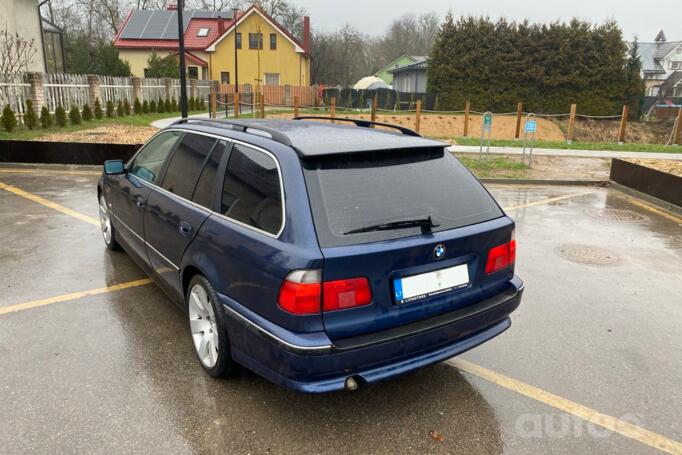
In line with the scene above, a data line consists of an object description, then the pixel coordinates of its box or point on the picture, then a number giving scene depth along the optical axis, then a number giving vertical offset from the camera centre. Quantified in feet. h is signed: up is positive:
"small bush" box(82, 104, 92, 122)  58.90 -1.80
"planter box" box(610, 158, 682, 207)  28.07 -4.39
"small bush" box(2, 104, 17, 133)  46.75 -2.18
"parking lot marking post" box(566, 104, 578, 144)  64.52 -2.18
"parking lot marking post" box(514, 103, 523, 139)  67.00 -2.24
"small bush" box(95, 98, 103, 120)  61.62 -1.49
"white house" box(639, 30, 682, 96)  248.52 +23.22
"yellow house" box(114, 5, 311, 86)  145.89 +14.42
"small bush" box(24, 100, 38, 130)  49.70 -1.99
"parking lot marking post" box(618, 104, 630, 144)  64.24 -2.31
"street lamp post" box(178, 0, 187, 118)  43.96 +3.01
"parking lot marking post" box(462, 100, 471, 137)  66.04 -2.02
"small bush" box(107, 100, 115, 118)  64.54 -1.42
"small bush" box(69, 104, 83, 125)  55.73 -2.04
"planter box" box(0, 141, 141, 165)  36.55 -3.94
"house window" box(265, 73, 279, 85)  151.12 +6.47
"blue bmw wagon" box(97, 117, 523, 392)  8.09 -2.61
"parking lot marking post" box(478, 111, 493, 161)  41.16 -1.34
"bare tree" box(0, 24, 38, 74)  66.95 +6.09
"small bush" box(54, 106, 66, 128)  53.35 -2.08
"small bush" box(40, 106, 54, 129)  51.34 -2.15
